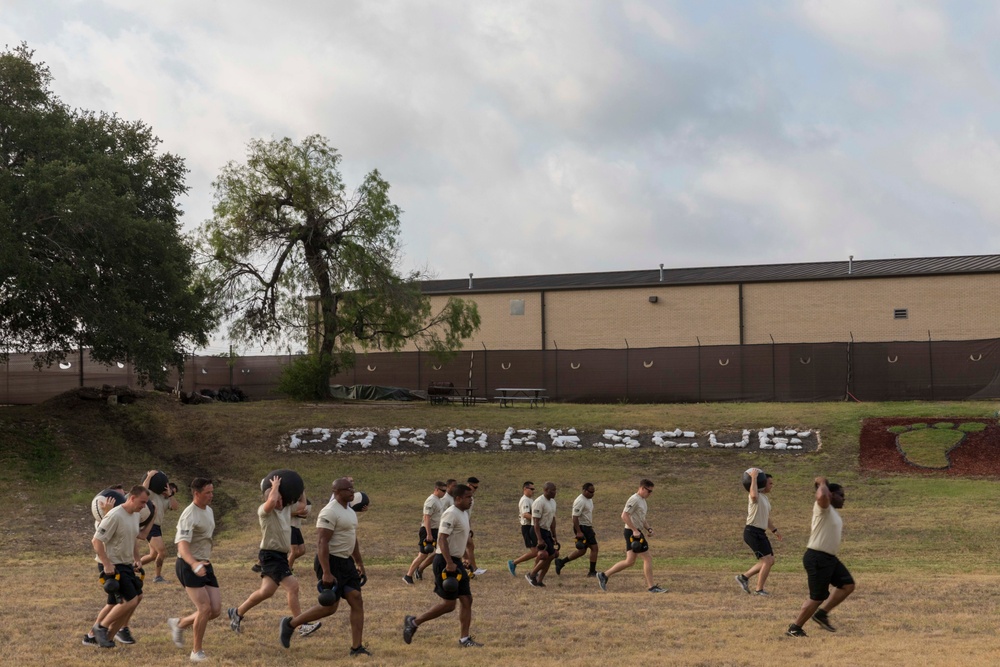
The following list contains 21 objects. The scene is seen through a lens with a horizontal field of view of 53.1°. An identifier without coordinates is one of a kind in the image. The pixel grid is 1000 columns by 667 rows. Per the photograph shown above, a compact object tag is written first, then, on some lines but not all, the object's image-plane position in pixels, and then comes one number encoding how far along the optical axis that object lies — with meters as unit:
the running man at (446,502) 16.12
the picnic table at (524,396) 38.16
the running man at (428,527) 15.87
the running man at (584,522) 16.77
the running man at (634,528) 15.55
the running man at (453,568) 10.67
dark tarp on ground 43.88
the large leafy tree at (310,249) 38.81
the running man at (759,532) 14.62
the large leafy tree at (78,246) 27.28
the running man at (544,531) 16.06
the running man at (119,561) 10.45
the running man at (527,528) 17.06
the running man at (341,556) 10.11
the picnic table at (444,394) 39.41
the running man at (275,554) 10.52
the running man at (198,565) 9.92
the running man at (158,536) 15.28
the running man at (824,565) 11.36
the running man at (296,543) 13.48
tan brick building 45.78
